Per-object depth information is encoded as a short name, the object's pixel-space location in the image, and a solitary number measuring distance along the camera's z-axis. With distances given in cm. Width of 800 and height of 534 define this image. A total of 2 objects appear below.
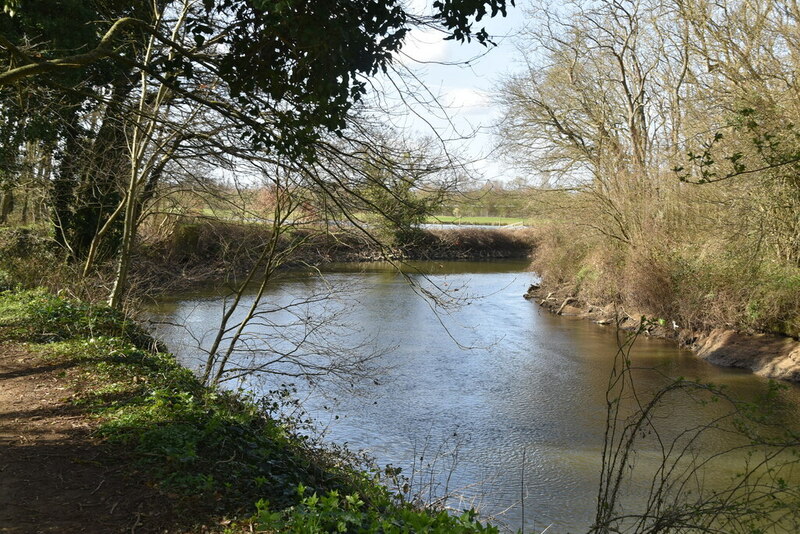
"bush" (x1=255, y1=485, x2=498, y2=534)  361
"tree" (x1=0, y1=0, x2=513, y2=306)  421
